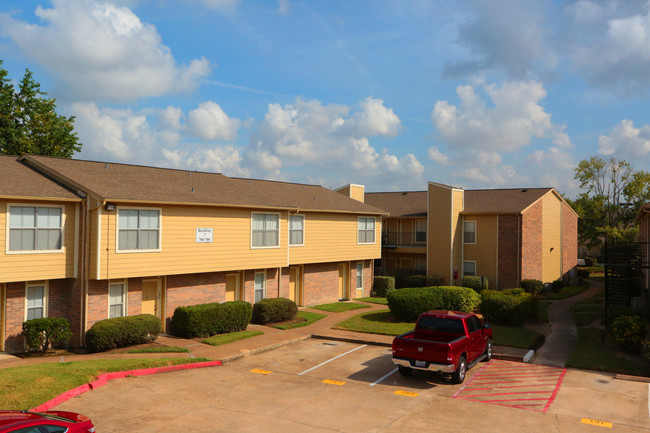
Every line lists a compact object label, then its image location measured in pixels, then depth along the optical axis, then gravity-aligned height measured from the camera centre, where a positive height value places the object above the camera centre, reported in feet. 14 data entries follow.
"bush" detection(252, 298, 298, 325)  75.41 -12.13
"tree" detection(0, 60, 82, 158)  106.73 +22.86
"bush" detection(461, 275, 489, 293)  110.11 -10.93
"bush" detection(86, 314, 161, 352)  56.24 -11.84
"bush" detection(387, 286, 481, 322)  76.43 -10.66
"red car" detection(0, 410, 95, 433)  21.93 -8.97
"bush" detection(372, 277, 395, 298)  109.50 -11.80
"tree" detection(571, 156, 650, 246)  175.52 +10.14
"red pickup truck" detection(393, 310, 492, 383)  44.34 -10.45
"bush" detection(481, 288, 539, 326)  75.00 -11.24
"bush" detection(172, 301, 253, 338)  64.64 -11.75
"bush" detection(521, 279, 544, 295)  108.88 -11.31
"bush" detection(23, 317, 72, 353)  53.83 -11.32
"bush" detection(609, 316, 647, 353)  57.21 -11.26
